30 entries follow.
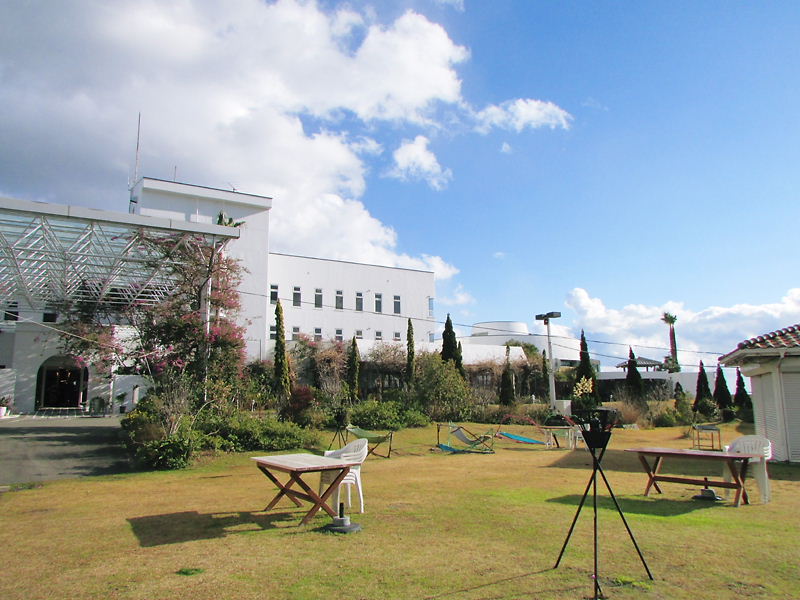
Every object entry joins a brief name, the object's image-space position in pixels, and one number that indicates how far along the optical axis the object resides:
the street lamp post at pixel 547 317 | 29.74
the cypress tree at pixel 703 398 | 28.59
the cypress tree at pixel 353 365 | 31.81
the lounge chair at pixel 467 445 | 16.19
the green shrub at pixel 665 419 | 26.47
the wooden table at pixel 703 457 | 7.72
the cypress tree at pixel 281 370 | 26.45
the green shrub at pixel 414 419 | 21.25
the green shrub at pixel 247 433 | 14.44
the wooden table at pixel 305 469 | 6.27
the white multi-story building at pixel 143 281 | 17.52
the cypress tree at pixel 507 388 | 28.80
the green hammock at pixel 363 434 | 14.23
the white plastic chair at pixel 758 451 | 7.94
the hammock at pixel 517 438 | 18.59
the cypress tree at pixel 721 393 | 31.55
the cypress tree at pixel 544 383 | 35.88
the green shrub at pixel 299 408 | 18.95
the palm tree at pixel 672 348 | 47.66
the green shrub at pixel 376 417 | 20.28
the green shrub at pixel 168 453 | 12.12
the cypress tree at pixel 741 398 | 31.19
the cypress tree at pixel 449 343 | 33.16
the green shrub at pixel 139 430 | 13.45
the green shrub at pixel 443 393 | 24.45
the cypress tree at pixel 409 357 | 32.02
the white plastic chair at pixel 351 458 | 6.96
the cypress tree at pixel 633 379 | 32.28
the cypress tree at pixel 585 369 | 33.00
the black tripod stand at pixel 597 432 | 4.79
